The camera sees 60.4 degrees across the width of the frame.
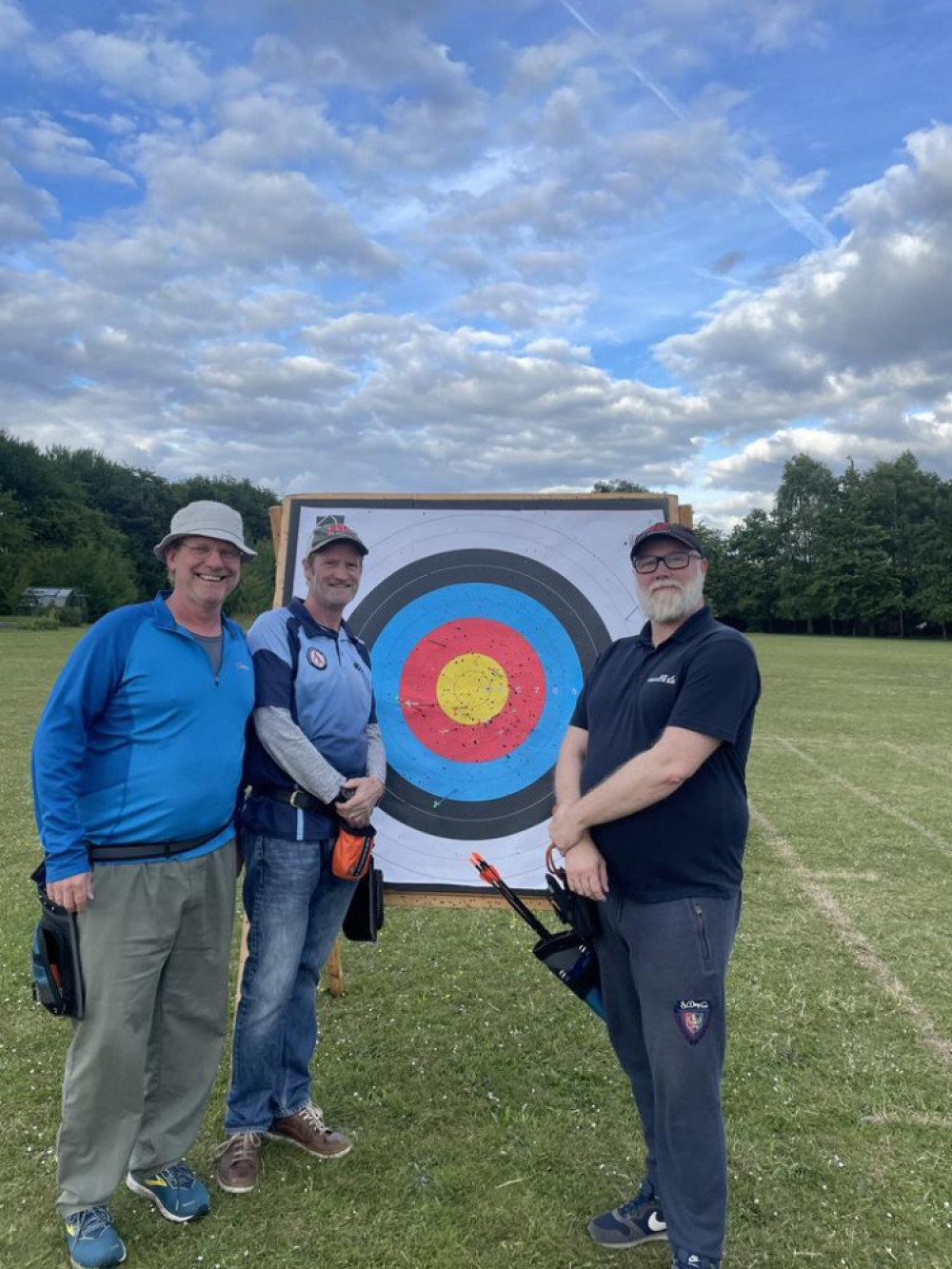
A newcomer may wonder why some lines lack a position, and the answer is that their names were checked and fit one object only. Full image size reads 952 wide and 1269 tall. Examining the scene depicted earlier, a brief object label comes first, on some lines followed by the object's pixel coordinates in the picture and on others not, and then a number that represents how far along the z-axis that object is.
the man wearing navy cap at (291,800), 2.48
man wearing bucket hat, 2.11
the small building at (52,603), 40.81
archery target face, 3.41
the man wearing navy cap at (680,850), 1.95
